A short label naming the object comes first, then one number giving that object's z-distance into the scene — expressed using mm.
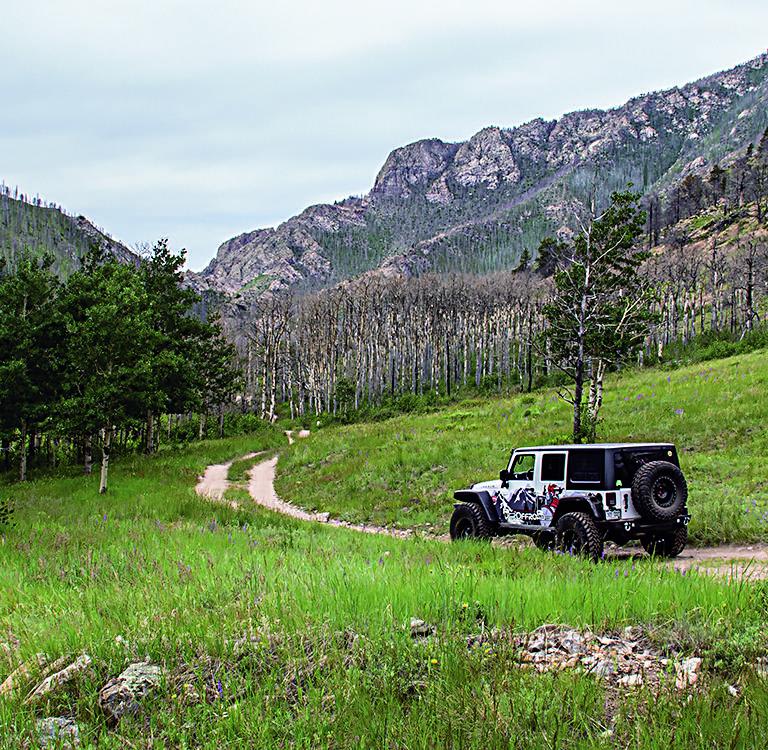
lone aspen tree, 21750
